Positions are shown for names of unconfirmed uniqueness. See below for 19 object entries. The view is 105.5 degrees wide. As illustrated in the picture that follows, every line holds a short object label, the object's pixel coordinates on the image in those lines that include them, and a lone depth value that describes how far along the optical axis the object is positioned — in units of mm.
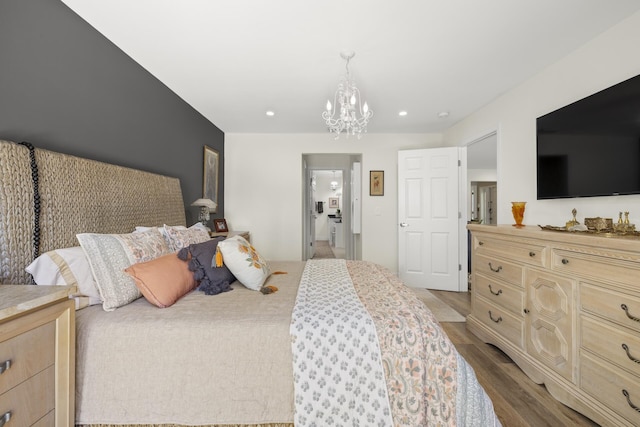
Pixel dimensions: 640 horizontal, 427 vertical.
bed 1000
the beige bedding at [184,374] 1026
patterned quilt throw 995
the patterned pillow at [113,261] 1213
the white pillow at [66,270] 1176
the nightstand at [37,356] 749
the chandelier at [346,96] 2006
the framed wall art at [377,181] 4094
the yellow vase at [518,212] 2072
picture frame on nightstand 3481
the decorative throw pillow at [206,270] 1461
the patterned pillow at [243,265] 1530
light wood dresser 1173
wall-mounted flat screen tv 1458
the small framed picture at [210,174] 3314
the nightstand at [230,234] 3064
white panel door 3535
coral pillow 1223
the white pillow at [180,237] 1762
